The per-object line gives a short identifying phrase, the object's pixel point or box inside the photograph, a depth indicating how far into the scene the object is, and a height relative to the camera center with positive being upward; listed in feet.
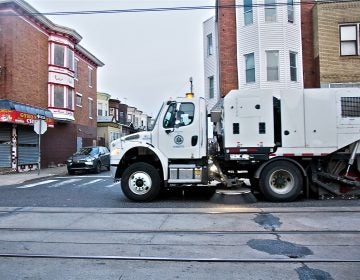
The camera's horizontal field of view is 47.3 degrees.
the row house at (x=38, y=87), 77.51 +14.46
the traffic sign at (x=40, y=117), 77.51 +6.97
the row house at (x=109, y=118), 147.54 +13.52
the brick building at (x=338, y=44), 71.56 +18.54
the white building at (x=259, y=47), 74.49 +19.15
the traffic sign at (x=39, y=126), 71.56 +4.58
